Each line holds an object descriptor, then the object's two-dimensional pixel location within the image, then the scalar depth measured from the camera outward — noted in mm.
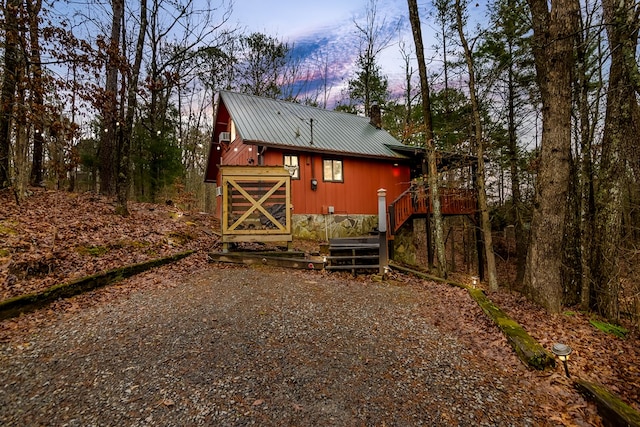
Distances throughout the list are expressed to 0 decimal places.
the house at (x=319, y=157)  11695
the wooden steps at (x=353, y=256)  7488
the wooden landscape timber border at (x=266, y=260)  7422
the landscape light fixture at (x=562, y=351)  2885
